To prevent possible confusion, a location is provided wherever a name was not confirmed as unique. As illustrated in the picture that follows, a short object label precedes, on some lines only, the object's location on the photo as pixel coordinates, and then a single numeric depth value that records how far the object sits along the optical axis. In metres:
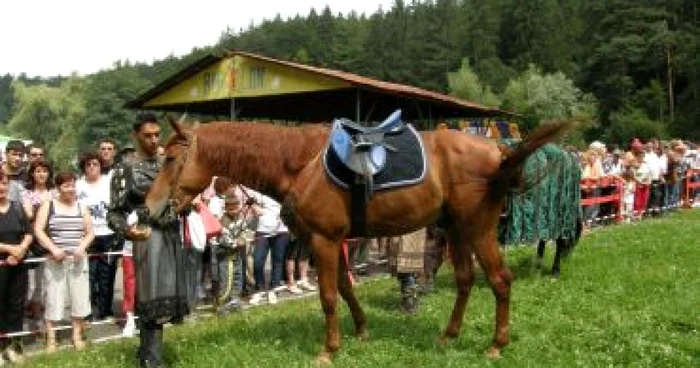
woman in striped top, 7.49
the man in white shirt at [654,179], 18.30
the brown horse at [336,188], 5.82
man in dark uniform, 5.68
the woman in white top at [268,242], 10.30
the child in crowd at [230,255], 9.19
